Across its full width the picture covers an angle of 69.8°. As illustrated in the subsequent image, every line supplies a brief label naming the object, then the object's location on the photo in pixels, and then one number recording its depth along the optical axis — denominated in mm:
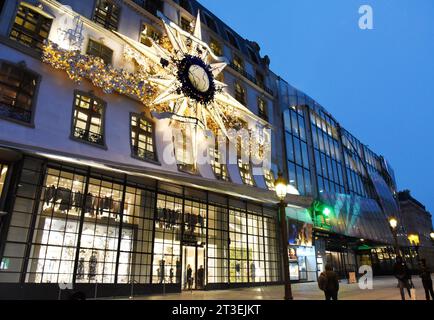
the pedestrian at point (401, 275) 12875
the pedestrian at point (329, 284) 9414
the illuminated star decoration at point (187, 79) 18531
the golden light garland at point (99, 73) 14547
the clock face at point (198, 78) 19984
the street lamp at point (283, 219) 11156
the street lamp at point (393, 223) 17703
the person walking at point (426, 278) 12595
